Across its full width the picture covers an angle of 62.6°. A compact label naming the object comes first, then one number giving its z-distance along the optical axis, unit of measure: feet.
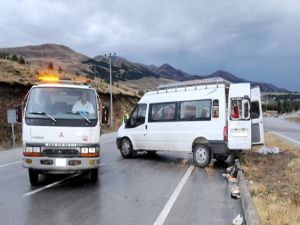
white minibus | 23.99
